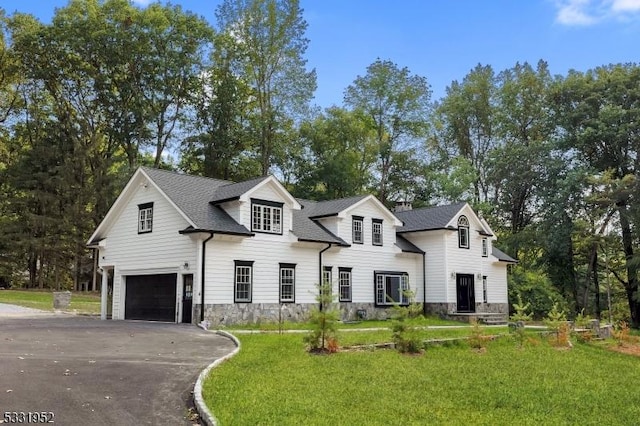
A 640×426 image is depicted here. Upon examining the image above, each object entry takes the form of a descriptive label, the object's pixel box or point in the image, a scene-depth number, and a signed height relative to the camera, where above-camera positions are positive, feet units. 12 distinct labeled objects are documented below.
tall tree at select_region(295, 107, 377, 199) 145.07 +34.63
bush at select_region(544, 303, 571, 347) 57.03 -4.95
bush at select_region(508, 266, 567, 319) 110.42 -2.19
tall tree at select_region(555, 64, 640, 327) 107.76 +31.16
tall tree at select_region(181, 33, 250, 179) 137.18 +41.18
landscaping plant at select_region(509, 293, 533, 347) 55.15 -4.37
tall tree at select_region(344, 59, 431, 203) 149.89 +48.17
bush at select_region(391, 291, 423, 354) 46.88 -4.09
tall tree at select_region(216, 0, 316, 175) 130.72 +53.10
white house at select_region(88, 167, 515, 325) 68.33 +4.27
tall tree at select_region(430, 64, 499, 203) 146.41 +42.47
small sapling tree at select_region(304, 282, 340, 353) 42.93 -3.40
